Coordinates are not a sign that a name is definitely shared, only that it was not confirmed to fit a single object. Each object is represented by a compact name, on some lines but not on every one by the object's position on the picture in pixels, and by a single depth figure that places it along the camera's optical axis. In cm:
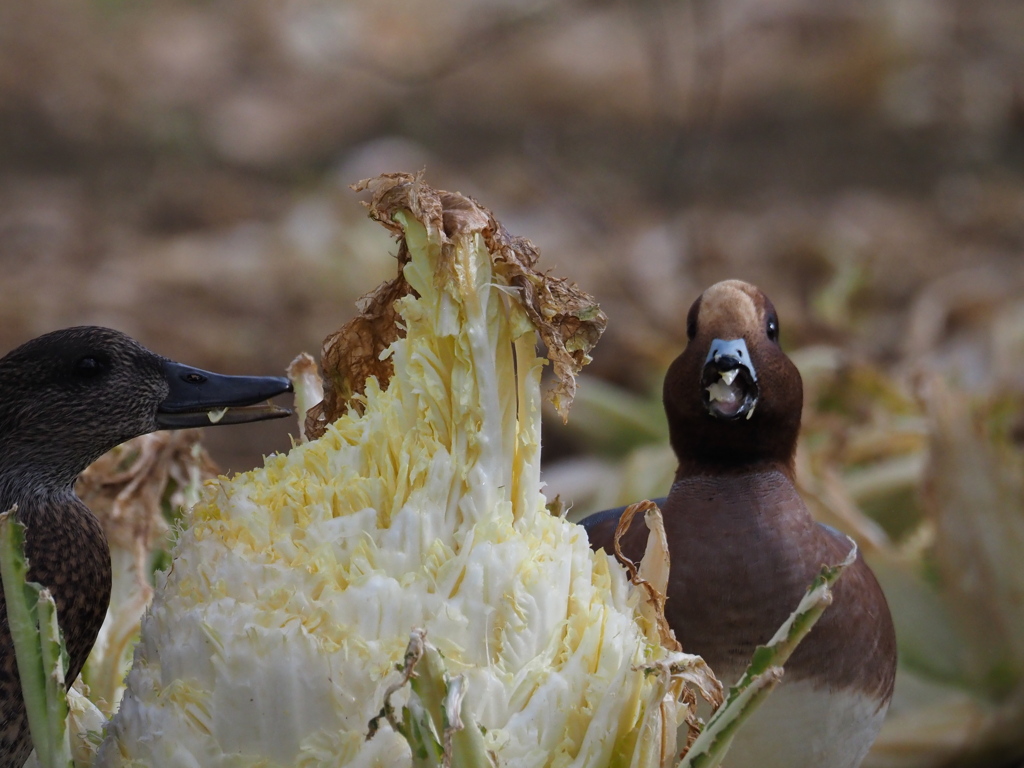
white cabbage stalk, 533
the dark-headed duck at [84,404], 544
